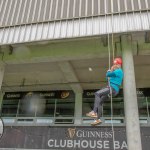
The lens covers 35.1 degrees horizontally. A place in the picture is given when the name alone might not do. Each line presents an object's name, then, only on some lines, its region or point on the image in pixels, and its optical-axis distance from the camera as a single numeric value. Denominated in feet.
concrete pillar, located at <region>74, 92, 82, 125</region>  58.75
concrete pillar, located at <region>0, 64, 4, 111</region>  40.47
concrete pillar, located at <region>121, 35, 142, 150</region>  29.19
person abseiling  22.76
